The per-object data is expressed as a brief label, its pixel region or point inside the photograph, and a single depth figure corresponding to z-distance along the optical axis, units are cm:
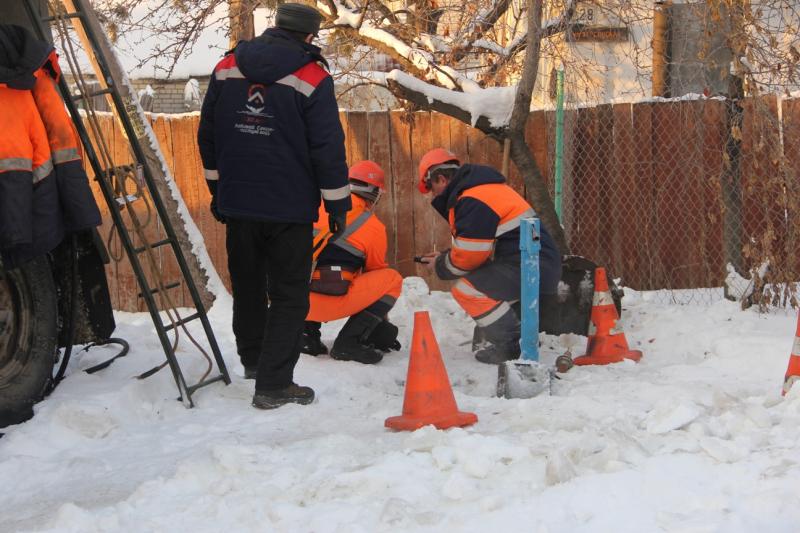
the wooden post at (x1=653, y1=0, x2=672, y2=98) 954
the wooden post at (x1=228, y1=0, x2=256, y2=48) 948
